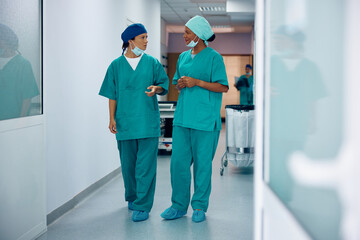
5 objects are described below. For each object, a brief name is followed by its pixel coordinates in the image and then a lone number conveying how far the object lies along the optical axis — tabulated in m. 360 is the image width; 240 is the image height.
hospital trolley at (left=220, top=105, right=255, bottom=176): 4.17
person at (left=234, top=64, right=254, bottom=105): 8.41
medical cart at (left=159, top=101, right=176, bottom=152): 5.41
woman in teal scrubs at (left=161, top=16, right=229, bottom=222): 2.74
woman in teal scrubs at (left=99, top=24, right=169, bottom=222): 2.79
